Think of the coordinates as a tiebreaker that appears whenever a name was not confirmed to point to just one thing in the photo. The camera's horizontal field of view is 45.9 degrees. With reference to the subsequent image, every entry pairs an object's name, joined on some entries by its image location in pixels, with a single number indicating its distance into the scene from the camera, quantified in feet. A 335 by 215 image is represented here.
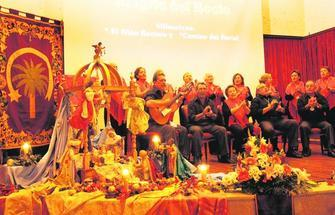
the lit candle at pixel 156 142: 13.28
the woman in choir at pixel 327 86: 20.58
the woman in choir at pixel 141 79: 18.42
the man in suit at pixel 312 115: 18.47
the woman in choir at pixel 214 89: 20.81
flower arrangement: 10.46
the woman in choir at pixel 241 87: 20.64
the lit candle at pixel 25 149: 14.16
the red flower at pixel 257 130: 12.47
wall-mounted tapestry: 18.38
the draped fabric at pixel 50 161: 13.34
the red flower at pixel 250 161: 10.80
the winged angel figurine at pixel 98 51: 12.85
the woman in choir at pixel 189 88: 18.74
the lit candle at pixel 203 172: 11.27
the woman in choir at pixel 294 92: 21.42
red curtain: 27.86
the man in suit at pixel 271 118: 18.29
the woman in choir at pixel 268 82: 20.03
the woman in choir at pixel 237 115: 18.58
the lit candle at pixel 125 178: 10.67
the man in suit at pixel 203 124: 17.20
